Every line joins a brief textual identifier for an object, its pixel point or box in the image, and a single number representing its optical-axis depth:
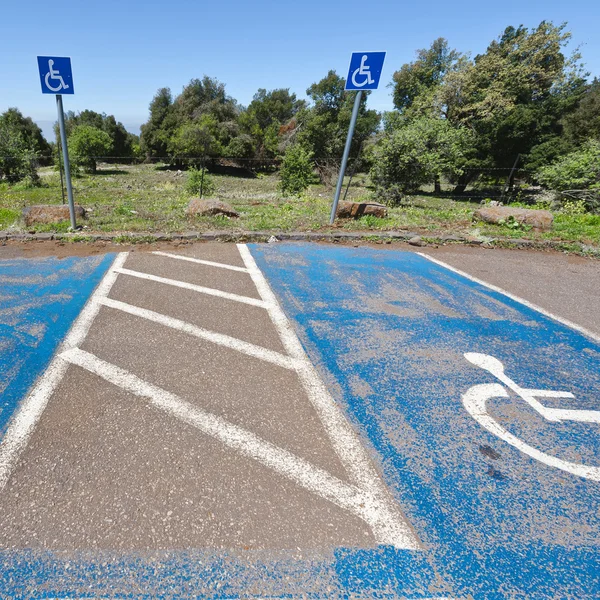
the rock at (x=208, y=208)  7.73
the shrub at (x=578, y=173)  11.87
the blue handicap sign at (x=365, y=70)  5.77
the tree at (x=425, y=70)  28.98
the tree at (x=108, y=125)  45.78
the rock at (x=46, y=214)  6.75
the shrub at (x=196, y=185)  17.05
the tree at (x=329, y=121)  34.12
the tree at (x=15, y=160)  22.05
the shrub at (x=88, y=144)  33.53
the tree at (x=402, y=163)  13.96
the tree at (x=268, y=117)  43.62
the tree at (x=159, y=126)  43.43
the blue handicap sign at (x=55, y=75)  4.96
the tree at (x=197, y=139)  37.56
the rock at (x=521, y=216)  8.06
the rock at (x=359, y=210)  8.24
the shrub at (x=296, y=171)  20.44
